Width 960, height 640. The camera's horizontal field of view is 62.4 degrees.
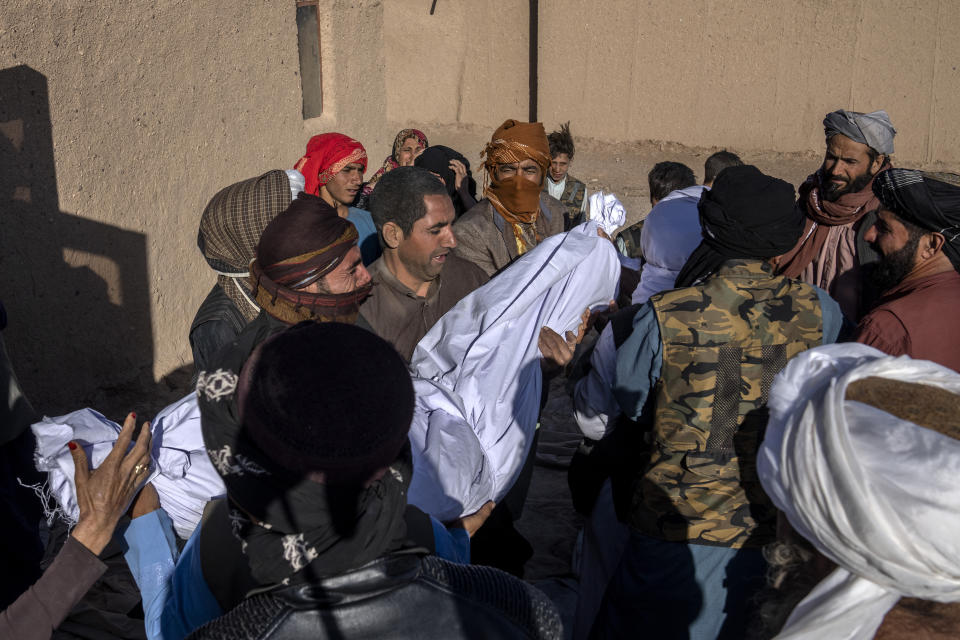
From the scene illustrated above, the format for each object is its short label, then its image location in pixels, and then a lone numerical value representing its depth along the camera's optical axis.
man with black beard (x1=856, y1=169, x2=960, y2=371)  2.43
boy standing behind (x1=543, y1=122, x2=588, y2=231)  6.46
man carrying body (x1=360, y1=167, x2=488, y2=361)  3.10
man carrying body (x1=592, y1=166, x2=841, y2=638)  2.19
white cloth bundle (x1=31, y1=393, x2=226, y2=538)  1.95
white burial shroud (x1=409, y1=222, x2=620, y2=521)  2.35
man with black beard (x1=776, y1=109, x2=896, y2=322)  3.56
